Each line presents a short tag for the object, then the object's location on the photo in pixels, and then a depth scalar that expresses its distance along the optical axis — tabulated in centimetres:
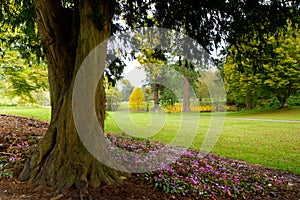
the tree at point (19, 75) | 1098
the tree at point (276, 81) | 2014
